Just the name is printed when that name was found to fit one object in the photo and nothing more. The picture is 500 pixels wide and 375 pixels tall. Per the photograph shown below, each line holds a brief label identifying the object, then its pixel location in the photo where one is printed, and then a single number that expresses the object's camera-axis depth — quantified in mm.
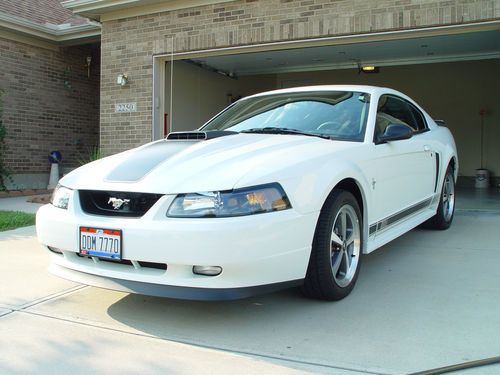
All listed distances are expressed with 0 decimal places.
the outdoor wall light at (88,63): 12688
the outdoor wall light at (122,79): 9398
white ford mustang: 2783
